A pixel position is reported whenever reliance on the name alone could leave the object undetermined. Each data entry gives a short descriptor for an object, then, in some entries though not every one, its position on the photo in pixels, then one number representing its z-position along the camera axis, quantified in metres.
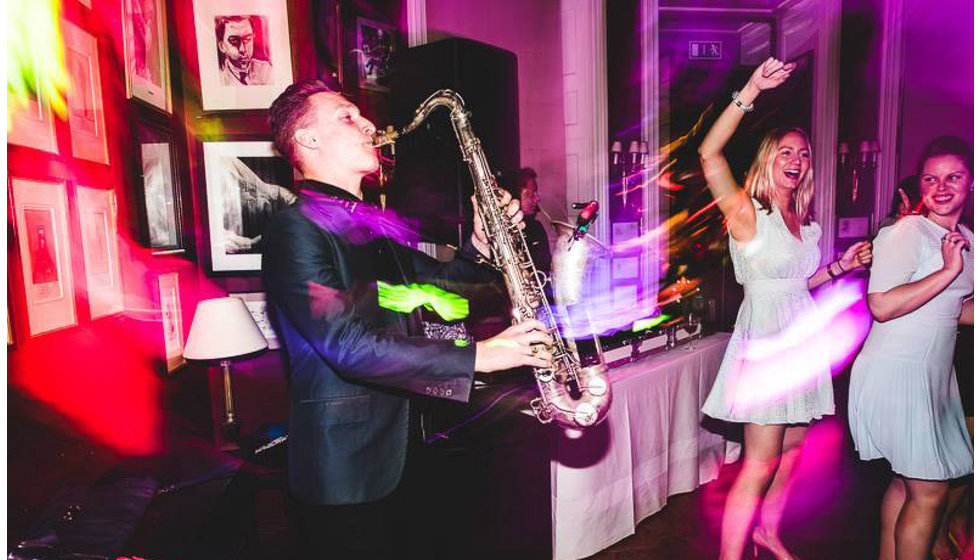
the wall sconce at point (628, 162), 5.31
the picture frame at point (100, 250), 1.82
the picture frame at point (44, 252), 1.48
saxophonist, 1.41
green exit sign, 6.57
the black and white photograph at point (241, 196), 2.93
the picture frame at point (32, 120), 1.44
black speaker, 3.18
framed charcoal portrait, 2.87
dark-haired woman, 2.26
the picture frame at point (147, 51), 2.21
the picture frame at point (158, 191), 2.27
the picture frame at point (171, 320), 2.42
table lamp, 2.35
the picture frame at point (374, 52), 3.49
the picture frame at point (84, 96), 1.75
